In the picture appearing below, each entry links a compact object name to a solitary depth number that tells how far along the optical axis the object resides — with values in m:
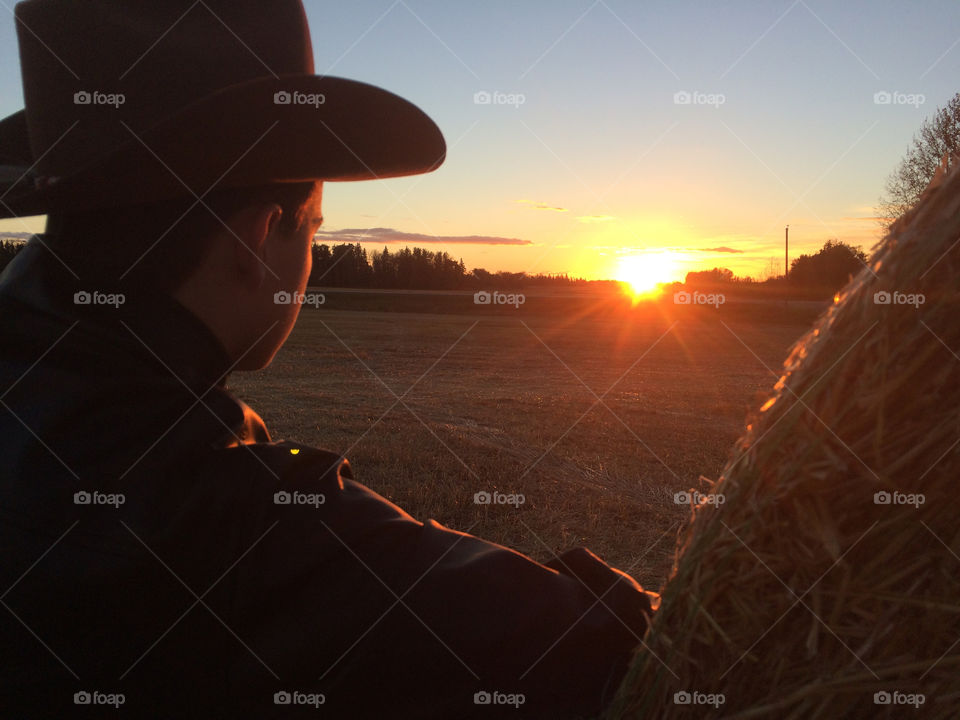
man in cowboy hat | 0.46
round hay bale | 0.46
